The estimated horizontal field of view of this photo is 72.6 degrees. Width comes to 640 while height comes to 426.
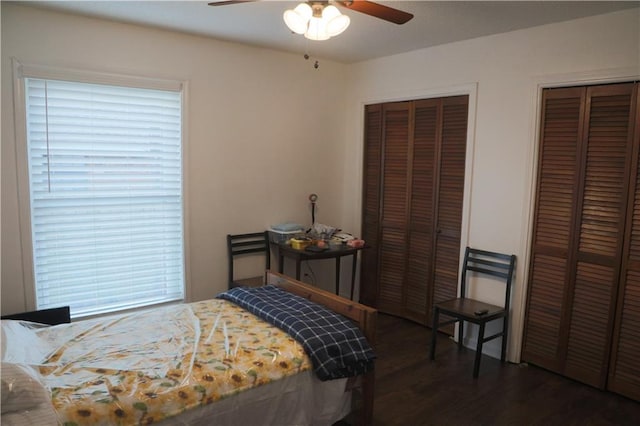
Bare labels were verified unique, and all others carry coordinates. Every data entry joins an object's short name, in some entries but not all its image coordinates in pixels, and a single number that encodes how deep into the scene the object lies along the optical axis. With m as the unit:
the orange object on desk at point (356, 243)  3.86
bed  1.63
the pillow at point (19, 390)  1.49
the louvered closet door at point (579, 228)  2.76
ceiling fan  1.98
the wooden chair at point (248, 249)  3.72
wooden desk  3.58
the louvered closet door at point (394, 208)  3.97
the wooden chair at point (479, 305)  3.03
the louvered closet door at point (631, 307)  2.67
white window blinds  2.93
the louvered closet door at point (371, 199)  4.20
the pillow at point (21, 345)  1.78
